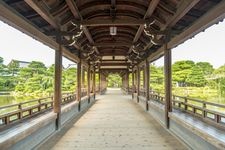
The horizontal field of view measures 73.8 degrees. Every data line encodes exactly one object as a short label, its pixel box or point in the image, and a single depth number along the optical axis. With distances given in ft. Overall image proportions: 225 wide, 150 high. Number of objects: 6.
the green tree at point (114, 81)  103.43
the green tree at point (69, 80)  47.54
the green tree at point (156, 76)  63.82
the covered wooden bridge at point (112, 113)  8.76
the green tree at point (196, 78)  48.32
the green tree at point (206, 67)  54.13
